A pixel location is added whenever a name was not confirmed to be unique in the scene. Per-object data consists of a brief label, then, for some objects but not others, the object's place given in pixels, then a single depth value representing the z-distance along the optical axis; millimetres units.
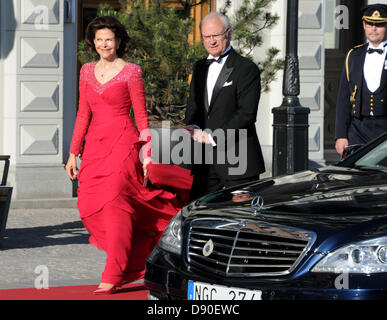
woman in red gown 14602
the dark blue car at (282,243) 9594
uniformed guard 16453
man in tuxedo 14234
